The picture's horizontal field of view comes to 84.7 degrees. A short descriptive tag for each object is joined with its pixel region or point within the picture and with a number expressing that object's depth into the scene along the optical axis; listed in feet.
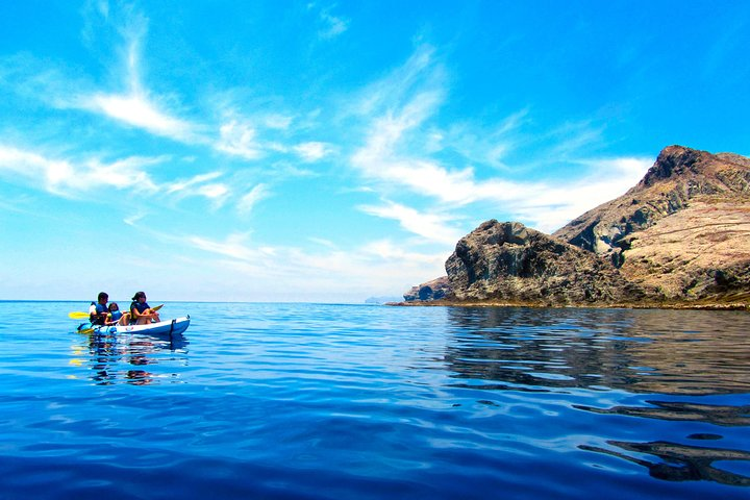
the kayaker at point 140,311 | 79.39
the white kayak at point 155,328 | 75.41
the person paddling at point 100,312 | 81.66
